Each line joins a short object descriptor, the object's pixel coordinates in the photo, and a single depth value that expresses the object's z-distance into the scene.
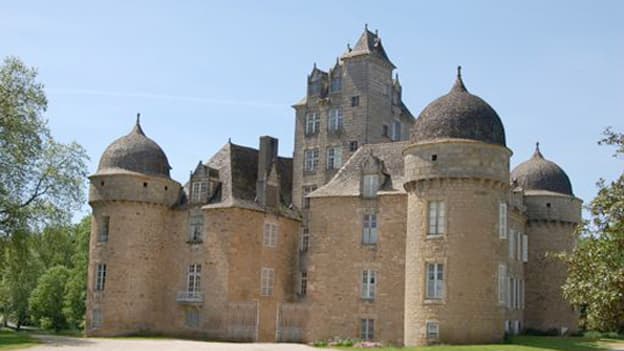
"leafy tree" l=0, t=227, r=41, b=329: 43.41
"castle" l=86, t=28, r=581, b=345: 39.00
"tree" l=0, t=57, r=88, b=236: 41.25
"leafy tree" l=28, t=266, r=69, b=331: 66.81
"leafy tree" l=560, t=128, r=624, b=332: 25.38
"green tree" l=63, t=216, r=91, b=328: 63.66
